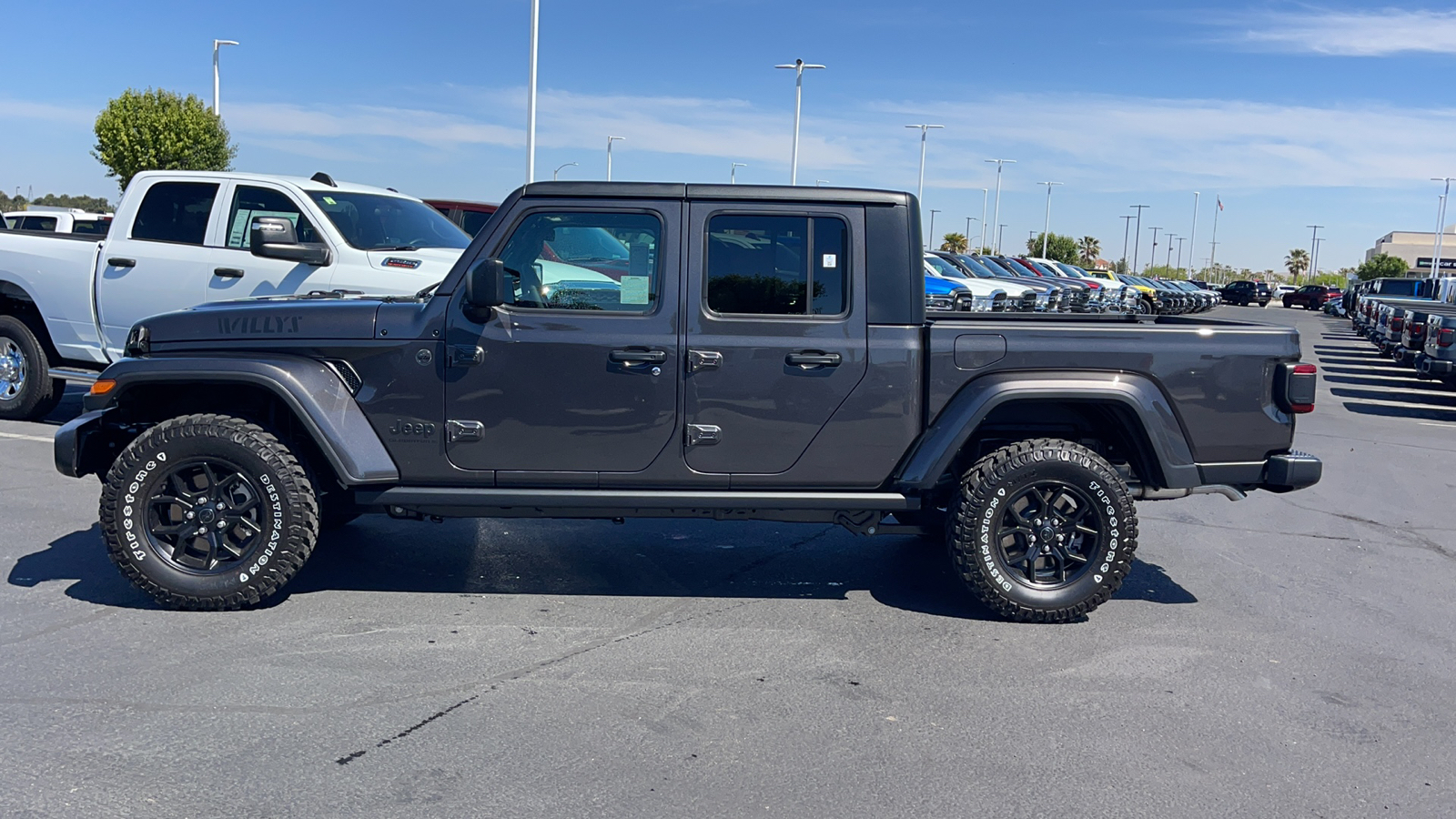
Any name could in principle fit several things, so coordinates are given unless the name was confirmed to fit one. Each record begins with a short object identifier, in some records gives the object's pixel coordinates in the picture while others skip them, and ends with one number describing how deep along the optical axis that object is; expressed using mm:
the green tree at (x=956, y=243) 97062
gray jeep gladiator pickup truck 5043
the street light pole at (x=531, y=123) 24266
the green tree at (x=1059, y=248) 111438
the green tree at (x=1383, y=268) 99225
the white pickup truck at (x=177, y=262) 8875
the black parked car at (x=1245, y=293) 68688
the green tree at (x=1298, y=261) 144250
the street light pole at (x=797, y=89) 42781
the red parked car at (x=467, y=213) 14687
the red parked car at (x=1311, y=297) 68500
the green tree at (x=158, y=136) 41094
